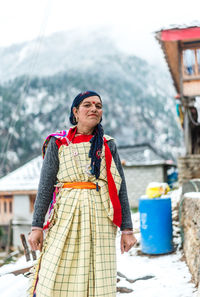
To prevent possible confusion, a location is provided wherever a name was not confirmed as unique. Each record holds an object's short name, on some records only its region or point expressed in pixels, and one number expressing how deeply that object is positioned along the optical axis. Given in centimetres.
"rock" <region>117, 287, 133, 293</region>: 355
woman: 187
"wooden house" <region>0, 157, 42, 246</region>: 1614
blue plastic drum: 500
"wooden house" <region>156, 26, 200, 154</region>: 812
